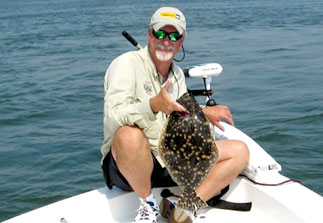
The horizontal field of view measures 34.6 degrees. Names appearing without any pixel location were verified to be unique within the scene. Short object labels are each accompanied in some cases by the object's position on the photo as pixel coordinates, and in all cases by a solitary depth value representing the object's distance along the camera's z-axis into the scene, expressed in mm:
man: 3148
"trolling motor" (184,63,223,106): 4020
